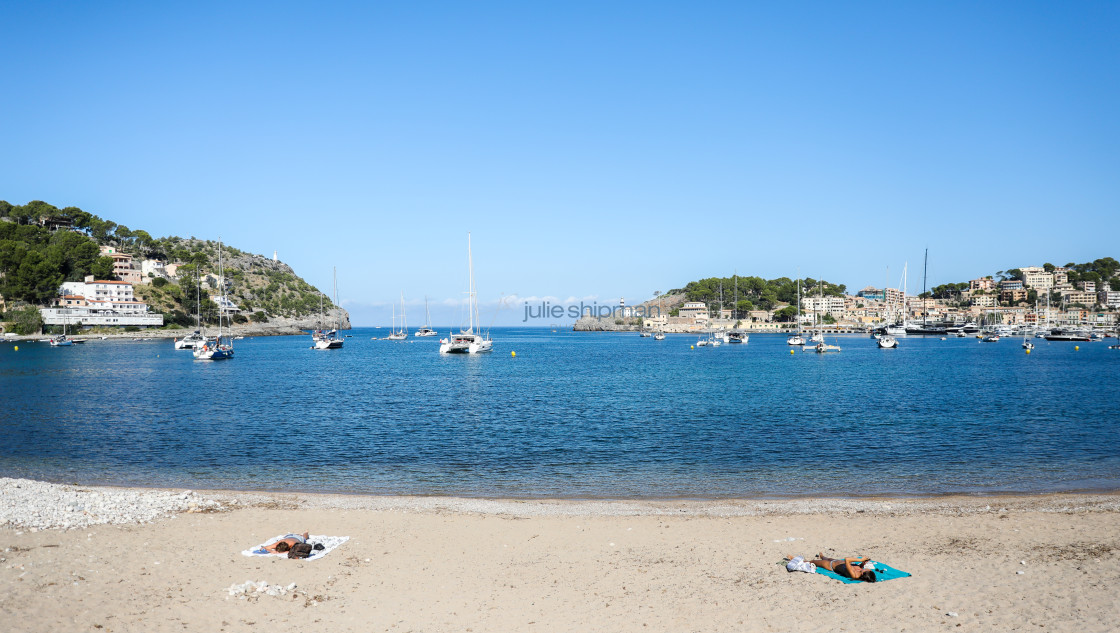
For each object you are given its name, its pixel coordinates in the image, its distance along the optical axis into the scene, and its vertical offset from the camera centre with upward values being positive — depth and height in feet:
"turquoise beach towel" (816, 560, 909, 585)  31.60 -11.91
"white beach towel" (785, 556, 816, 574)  32.71 -11.85
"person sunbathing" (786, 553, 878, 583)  31.27 -11.60
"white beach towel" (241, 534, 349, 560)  35.14 -11.93
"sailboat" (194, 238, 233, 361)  228.22 -11.01
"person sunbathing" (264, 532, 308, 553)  35.35 -11.62
